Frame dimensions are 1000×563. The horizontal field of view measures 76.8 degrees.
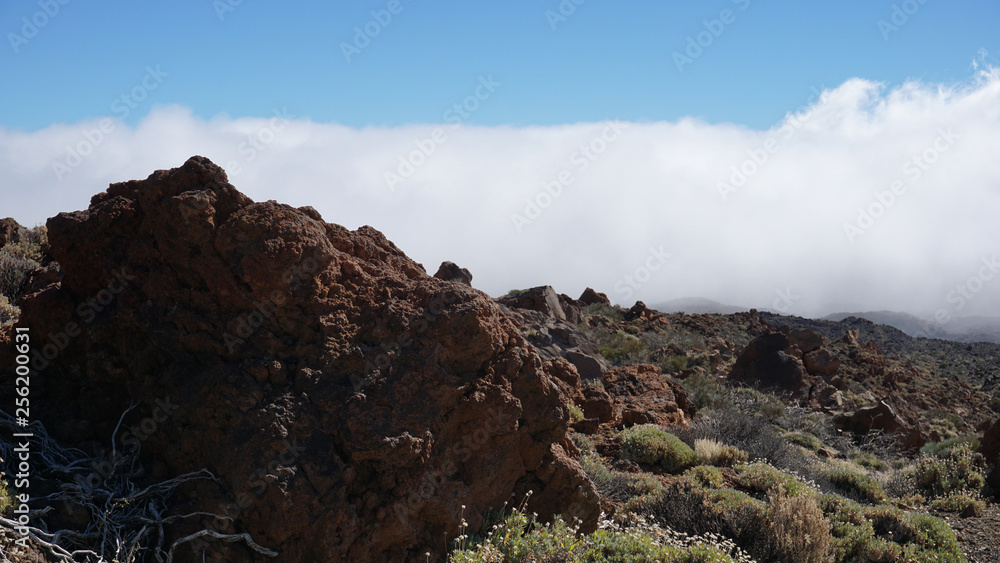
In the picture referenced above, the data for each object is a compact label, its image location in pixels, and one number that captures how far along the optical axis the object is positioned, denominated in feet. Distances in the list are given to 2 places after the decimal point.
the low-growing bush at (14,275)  31.71
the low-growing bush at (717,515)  21.15
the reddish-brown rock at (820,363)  70.44
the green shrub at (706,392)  50.01
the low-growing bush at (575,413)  31.64
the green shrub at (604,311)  96.94
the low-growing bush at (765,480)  25.31
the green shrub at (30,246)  37.17
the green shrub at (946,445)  42.30
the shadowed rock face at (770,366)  62.39
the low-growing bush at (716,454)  30.27
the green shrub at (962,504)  29.55
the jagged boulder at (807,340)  72.20
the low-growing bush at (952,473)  32.68
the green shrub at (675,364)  65.10
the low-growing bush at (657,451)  28.89
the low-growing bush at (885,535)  21.91
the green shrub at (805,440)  42.80
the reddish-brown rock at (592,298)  108.66
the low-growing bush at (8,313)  23.00
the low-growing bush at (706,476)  26.50
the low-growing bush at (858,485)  30.53
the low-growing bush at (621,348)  65.87
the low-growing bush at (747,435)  32.89
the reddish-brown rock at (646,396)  35.55
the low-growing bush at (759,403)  50.75
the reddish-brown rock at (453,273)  66.85
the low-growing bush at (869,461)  41.11
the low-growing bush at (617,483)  23.76
